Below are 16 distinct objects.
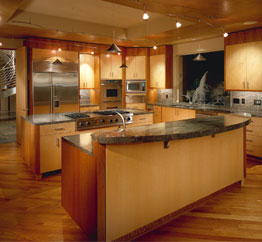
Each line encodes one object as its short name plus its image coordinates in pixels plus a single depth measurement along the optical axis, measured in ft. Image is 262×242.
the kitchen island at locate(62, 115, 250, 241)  7.90
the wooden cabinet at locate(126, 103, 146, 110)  27.86
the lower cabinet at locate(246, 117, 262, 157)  17.63
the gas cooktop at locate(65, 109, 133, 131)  14.71
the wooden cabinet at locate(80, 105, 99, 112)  25.59
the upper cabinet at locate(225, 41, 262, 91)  18.28
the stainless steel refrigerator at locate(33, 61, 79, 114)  22.18
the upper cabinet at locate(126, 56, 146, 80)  27.27
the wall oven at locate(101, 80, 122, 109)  26.68
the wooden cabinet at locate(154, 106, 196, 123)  22.49
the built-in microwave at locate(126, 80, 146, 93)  27.43
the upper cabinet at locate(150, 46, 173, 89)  25.96
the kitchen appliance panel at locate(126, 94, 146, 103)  27.71
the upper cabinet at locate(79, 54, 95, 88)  25.82
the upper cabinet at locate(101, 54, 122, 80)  26.37
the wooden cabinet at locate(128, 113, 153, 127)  17.33
